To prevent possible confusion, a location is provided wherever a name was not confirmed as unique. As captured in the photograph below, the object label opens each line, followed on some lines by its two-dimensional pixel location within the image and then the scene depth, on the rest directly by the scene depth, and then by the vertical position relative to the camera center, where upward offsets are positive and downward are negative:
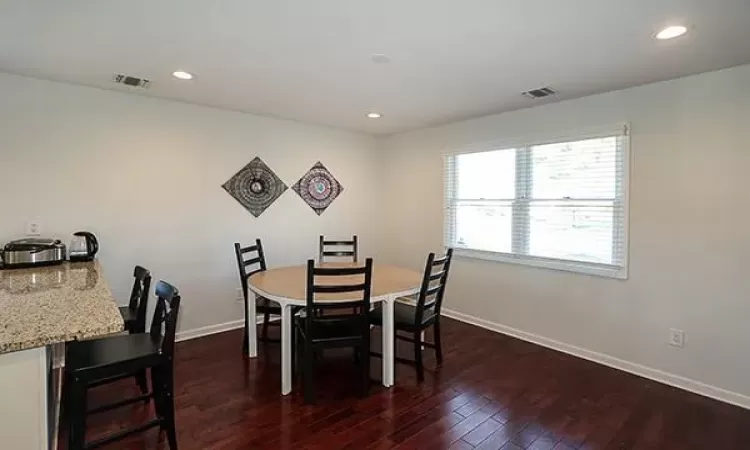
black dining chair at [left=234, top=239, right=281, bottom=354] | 3.52 -0.79
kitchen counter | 1.43 -0.46
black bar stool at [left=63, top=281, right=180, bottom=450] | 1.87 -0.73
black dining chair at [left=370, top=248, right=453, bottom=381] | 3.04 -0.78
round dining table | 2.82 -0.58
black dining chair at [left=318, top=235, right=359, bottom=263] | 4.39 -0.42
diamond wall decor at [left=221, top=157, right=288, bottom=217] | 4.21 +0.30
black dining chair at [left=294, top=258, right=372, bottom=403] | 2.70 -0.79
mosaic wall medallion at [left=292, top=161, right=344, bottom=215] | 4.74 +0.32
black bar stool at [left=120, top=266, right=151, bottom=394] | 2.50 -0.63
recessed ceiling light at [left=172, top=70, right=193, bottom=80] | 2.97 +1.05
